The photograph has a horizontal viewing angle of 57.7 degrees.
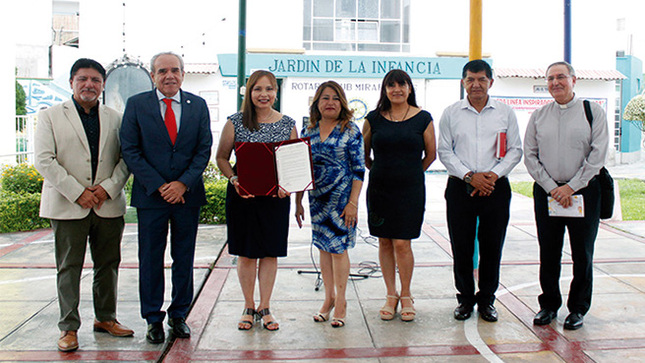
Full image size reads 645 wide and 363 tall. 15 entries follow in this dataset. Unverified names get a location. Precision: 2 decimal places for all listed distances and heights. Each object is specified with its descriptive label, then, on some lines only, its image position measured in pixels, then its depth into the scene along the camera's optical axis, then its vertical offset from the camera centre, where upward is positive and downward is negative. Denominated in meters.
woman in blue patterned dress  4.36 -0.03
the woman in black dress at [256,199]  4.32 -0.19
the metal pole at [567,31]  7.14 +1.76
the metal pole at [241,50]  6.87 +1.46
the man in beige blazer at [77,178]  3.96 -0.03
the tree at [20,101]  22.87 +2.81
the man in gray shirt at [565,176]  4.34 -0.01
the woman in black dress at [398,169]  4.45 +0.04
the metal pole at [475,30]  5.88 +1.46
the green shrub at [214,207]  8.91 -0.51
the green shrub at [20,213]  8.27 -0.58
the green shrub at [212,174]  9.86 -0.01
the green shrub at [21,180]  9.07 -0.11
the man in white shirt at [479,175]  4.48 +0.00
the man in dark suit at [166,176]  4.09 -0.02
